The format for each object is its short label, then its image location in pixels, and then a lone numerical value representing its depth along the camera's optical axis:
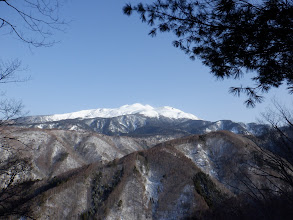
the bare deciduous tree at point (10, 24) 4.46
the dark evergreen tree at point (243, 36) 5.08
